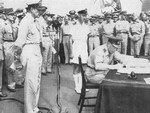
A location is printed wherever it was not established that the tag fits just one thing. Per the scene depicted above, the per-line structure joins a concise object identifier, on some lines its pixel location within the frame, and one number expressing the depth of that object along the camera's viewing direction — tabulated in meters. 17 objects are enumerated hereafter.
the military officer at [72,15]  8.74
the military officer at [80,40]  5.97
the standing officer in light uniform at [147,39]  10.59
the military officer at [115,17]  10.54
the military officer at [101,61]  4.37
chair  4.45
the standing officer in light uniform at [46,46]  7.78
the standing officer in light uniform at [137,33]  10.23
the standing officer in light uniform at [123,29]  10.17
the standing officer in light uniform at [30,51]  4.27
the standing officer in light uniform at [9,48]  5.86
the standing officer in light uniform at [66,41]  9.38
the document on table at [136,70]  3.98
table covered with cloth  3.30
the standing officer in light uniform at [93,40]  9.55
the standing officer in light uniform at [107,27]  10.09
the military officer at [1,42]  5.55
